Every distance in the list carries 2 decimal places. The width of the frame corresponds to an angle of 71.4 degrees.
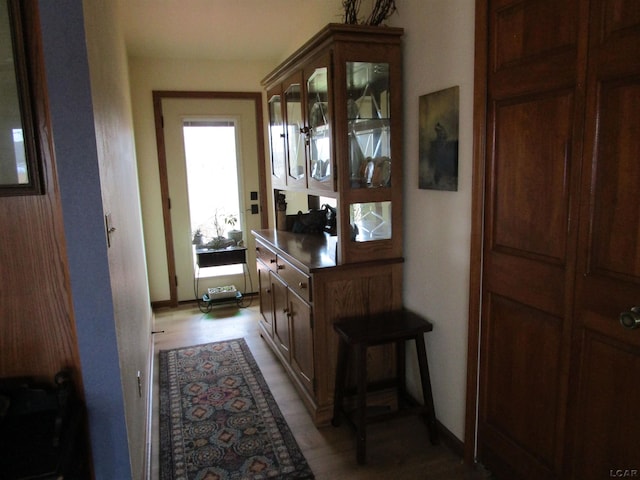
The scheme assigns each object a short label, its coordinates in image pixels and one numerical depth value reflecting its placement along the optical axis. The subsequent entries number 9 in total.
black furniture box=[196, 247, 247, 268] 4.38
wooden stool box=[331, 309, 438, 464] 2.09
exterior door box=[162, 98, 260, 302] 4.45
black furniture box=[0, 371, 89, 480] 1.14
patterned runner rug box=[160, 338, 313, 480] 2.11
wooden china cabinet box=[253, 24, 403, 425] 2.24
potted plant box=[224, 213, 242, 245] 4.68
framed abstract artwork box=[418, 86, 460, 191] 1.99
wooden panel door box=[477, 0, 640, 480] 1.32
